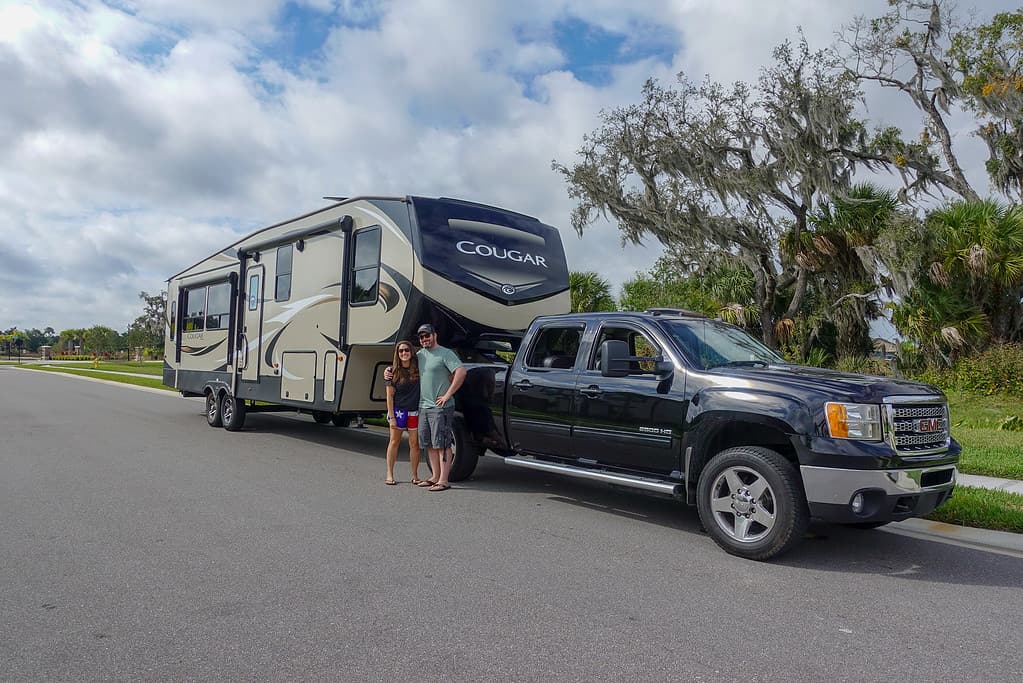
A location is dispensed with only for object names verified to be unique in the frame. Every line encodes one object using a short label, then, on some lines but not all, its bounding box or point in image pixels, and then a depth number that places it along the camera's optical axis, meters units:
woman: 8.90
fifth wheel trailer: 9.68
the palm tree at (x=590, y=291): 26.42
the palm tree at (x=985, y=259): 16.95
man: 8.47
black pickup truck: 5.73
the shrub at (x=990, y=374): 16.53
